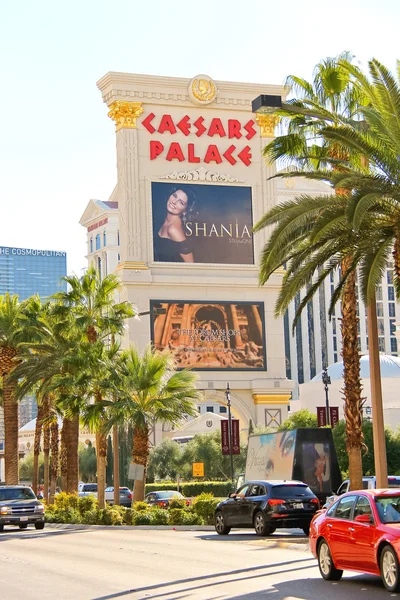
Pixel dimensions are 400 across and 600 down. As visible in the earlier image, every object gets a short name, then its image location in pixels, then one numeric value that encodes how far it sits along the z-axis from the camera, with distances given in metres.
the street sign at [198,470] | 52.97
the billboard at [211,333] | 75.68
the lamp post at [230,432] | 58.44
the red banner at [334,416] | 66.20
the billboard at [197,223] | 75.12
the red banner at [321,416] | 65.06
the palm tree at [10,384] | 52.81
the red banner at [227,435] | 62.72
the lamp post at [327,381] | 62.56
